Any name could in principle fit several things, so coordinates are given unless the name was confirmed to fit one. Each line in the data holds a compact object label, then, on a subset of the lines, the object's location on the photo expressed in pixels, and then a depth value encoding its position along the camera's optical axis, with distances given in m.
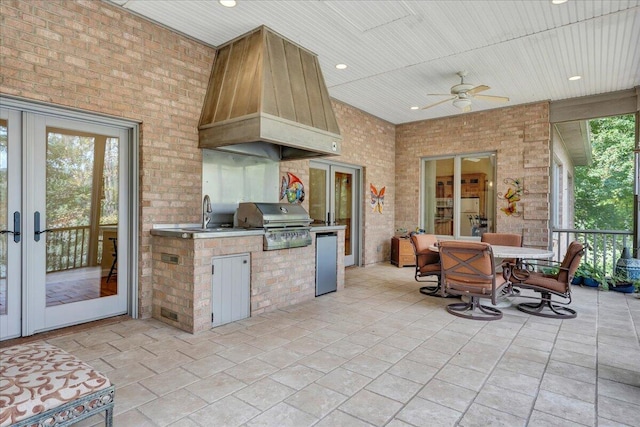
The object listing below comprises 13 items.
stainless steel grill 4.17
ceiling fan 5.18
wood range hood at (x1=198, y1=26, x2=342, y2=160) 3.83
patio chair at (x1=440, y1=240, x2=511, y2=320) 3.83
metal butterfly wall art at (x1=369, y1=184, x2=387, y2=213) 7.76
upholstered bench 1.55
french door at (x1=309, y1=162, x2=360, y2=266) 6.77
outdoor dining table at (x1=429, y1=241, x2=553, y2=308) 4.09
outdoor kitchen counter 3.48
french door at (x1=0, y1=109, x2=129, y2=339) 3.19
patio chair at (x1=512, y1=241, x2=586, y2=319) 3.90
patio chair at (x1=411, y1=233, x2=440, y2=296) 5.02
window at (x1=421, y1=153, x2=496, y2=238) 7.46
